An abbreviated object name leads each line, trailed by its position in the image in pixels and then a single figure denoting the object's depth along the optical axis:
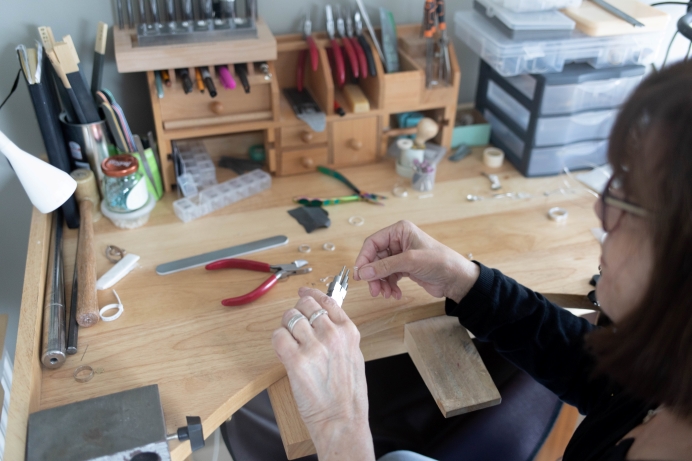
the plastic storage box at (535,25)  1.21
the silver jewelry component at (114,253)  1.03
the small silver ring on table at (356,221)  1.15
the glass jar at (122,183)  1.06
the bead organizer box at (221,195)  1.15
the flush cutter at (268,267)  1.00
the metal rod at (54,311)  0.81
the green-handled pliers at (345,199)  1.20
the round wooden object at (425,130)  1.32
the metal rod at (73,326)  0.84
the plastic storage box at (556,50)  1.21
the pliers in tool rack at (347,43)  1.24
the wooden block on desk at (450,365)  0.82
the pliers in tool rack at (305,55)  1.24
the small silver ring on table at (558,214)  1.17
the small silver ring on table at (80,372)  0.80
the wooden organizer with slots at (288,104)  1.14
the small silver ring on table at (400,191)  1.24
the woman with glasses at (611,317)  0.53
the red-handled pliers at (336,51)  1.24
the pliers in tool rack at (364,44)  1.25
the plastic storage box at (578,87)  1.22
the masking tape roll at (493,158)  1.34
